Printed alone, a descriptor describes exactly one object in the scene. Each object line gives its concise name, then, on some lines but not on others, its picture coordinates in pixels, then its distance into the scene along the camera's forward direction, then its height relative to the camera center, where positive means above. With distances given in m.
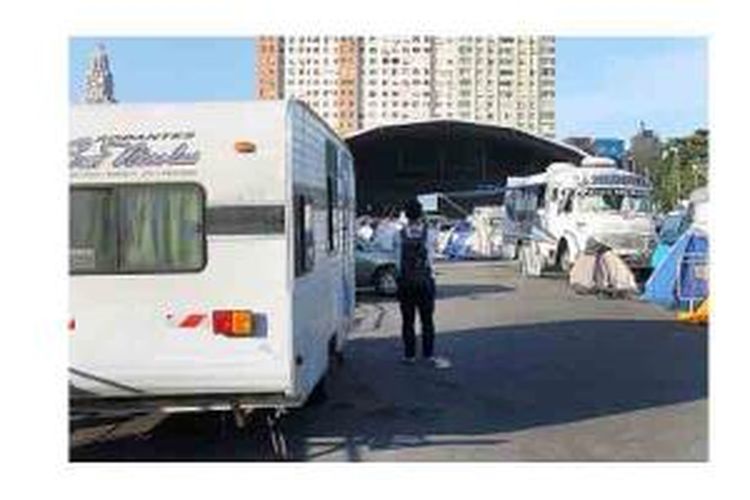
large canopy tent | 42.38 +2.38
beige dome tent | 22.94 -1.04
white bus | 27.09 +0.15
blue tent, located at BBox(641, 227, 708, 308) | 19.77 -0.82
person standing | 13.24 -0.59
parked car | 23.81 -1.03
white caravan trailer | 8.39 -0.26
